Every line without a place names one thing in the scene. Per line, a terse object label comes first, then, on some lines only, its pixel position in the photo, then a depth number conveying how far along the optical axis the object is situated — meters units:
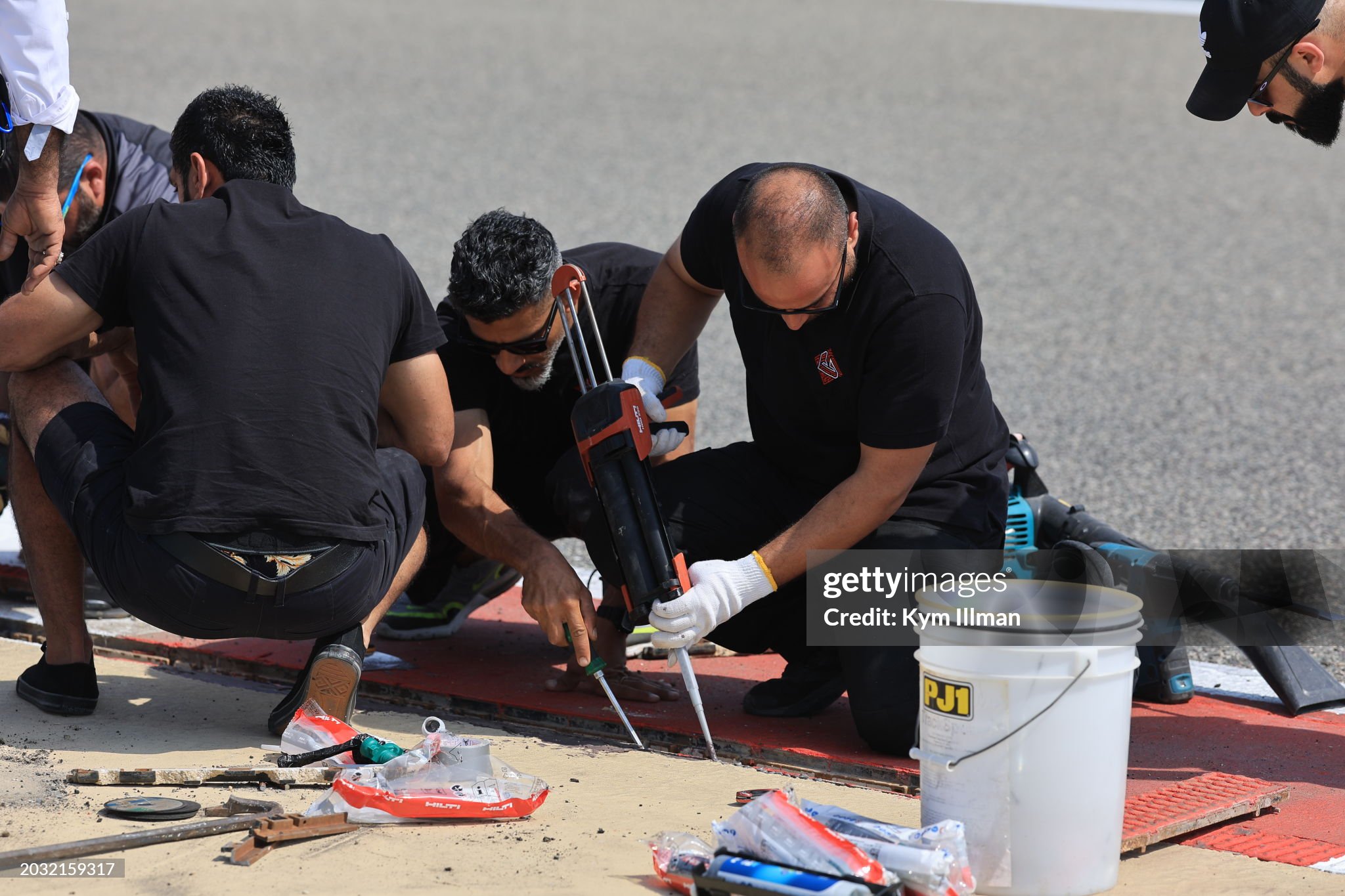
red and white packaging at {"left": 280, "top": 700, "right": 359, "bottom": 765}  6.40
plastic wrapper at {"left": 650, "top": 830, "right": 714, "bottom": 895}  5.02
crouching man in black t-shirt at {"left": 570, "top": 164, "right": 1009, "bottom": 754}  6.59
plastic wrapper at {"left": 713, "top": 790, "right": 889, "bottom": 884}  4.74
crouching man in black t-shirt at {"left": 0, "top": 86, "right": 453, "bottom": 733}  6.08
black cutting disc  5.59
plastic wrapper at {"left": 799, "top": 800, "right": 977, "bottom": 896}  4.80
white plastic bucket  4.97
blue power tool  7.34
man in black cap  6.46
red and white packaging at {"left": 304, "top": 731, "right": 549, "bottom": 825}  5.65
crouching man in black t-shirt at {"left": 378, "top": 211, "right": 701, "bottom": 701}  7.25
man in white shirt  6.93
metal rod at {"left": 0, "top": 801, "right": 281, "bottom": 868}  5.11
